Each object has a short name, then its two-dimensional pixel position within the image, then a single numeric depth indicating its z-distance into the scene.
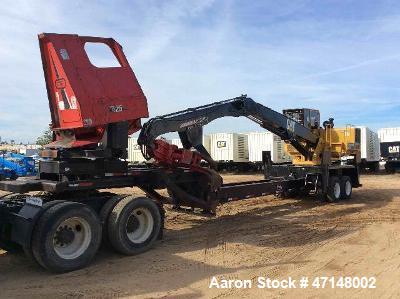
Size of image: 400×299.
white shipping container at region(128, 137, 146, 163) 31.55
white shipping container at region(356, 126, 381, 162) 30.92
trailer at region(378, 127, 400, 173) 32.69
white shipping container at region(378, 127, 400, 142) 34.50
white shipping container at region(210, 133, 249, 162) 35.31
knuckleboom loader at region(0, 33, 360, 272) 6.92
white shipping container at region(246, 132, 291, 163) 34.97
